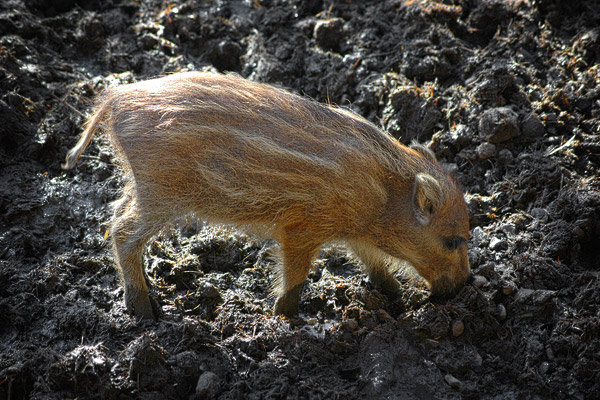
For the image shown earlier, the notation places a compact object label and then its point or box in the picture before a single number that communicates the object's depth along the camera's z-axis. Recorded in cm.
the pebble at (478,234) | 375
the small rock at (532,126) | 407
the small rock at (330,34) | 506
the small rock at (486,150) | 407
